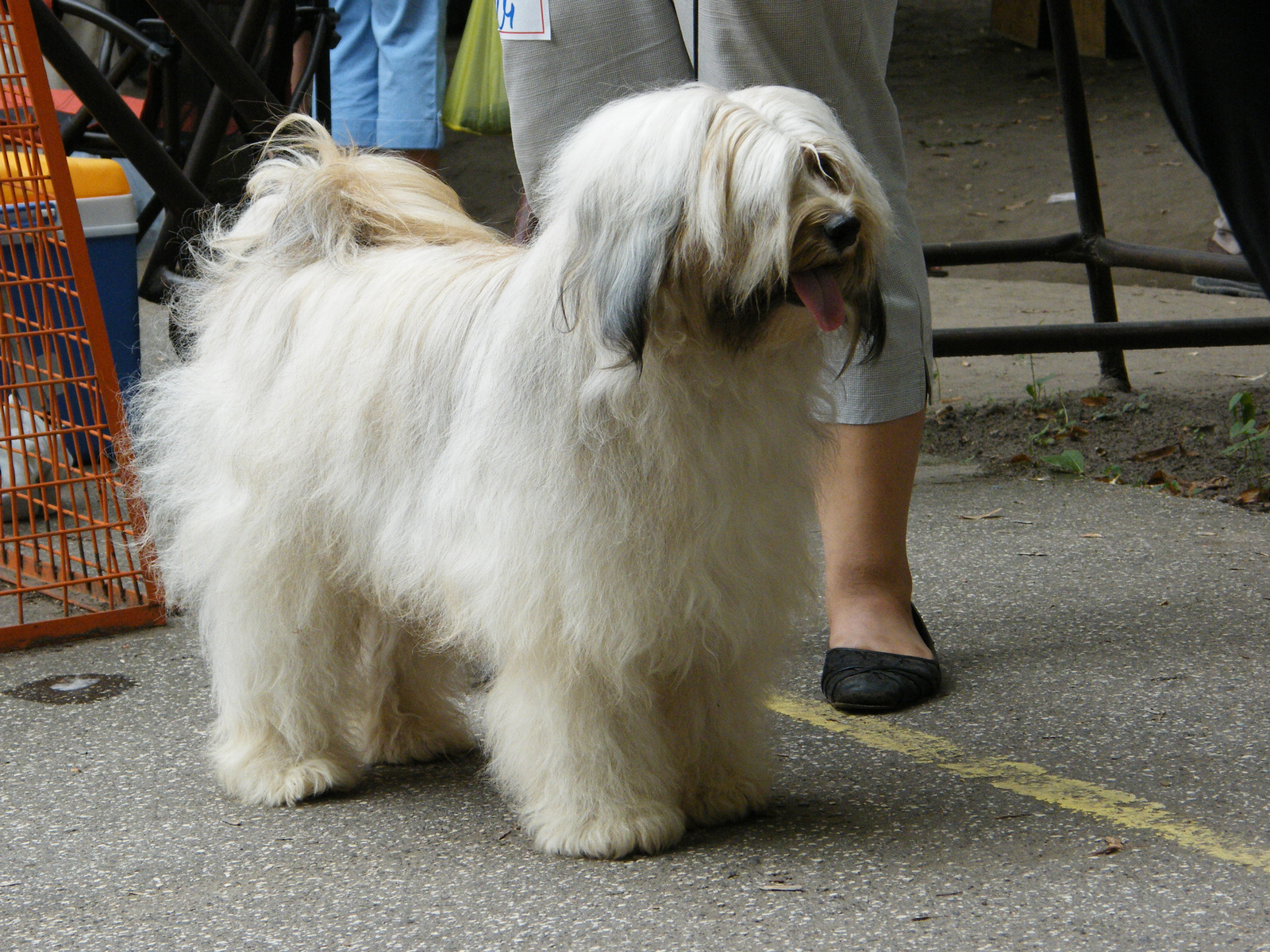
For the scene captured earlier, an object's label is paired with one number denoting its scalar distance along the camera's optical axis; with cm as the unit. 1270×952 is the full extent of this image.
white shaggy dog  425
